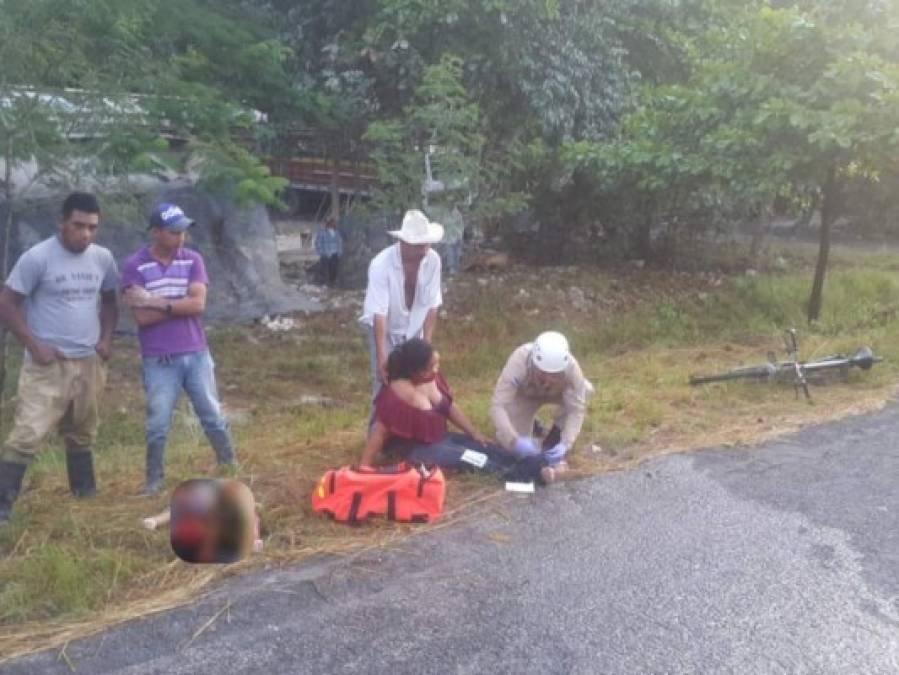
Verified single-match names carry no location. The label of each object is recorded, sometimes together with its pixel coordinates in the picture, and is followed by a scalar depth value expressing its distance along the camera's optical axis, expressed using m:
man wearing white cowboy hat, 6.03
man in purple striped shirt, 5.24
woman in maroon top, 5.66
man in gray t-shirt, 4.93
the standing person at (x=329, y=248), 15.12
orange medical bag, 5.04
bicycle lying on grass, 8.03
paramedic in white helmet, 5.79
